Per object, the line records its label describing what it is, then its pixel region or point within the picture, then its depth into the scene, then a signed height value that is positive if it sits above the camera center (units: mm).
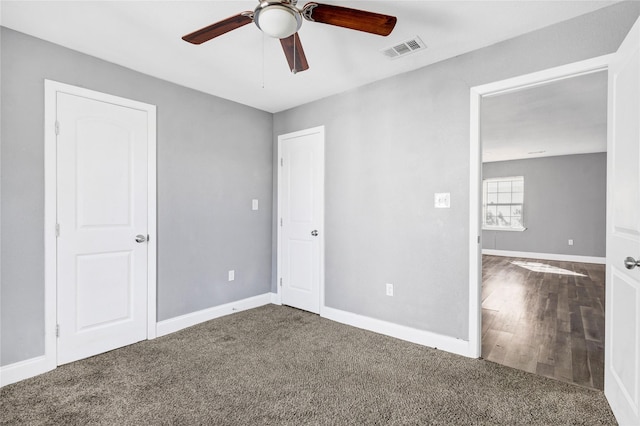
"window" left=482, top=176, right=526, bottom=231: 8352 +223
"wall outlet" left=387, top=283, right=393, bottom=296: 3160 -765
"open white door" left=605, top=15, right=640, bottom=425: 1647 -122
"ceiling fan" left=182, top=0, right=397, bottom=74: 1601 +1017
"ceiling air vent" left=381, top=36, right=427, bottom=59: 2484 +1297
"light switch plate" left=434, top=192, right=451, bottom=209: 2795 +97
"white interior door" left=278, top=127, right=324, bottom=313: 3768 -80
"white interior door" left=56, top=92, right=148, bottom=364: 2557 -141
